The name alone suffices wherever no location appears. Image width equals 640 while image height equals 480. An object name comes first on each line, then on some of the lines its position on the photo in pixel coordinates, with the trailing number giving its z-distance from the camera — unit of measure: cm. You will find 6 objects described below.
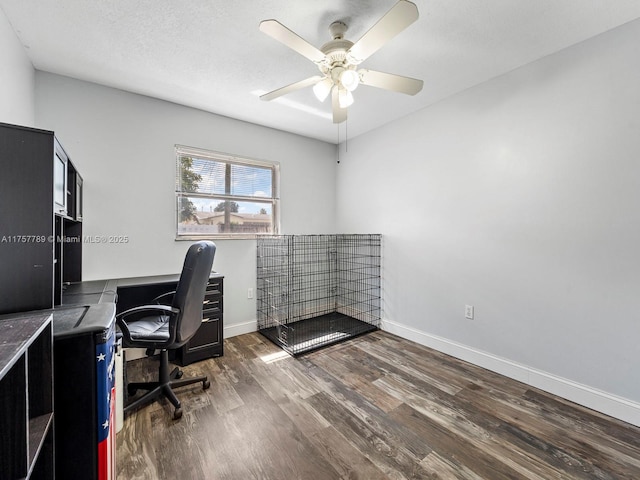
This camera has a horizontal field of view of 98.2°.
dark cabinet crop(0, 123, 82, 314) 119
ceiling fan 133
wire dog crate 328
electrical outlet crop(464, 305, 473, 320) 262
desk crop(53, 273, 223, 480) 106
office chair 184
